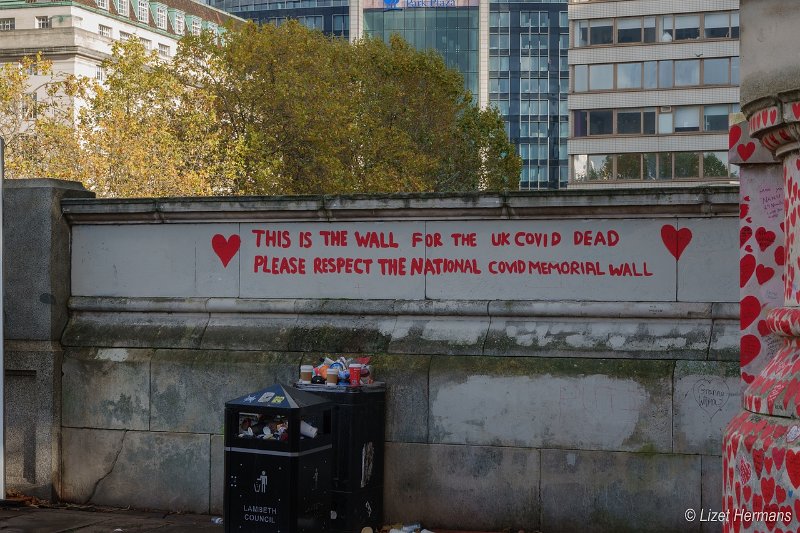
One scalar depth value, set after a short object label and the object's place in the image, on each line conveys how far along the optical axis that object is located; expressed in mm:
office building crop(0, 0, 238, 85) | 77375
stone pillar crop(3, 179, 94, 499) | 9773
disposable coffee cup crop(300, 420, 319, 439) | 7691
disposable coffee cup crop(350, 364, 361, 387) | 8438
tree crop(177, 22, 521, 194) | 37344
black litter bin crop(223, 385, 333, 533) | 7543
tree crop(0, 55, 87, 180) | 33875
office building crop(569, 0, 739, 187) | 65688
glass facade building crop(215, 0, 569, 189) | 134375
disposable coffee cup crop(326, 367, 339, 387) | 8367
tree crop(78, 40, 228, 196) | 33844
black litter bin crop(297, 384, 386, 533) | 8180
